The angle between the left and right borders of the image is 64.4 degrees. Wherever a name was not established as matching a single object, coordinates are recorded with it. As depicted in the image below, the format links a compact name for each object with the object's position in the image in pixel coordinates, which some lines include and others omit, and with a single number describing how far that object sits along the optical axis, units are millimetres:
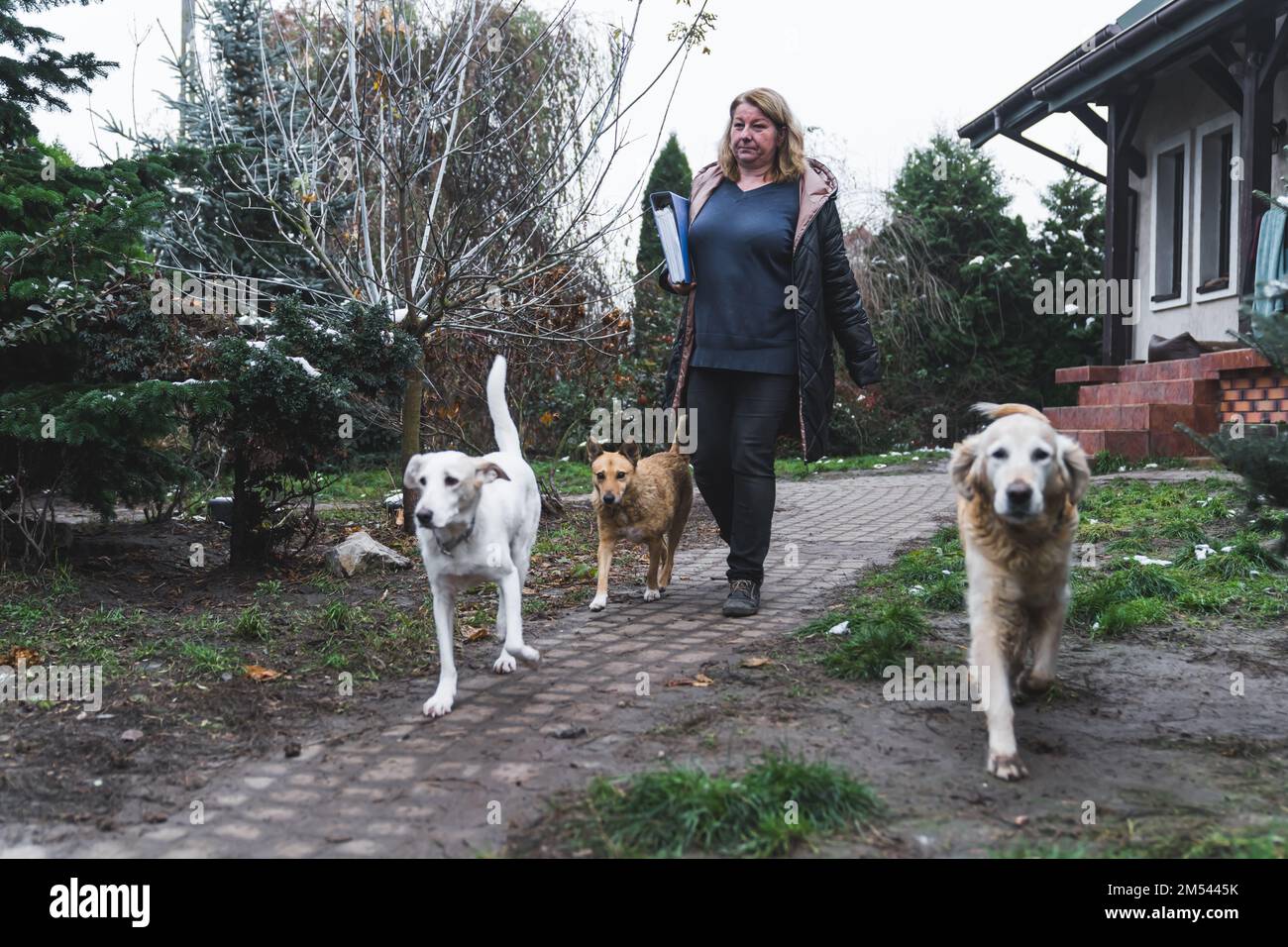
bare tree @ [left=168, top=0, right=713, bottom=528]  6473
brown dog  5676
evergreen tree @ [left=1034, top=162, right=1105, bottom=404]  15523
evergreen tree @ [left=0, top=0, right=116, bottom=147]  5789
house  9984
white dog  3750
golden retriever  3111
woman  5230
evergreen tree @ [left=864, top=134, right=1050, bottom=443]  15438
